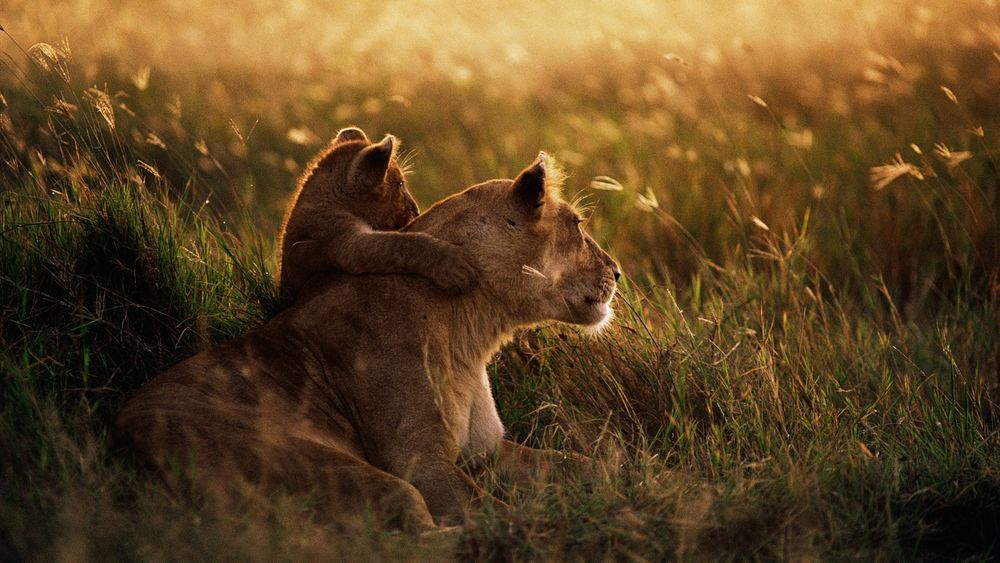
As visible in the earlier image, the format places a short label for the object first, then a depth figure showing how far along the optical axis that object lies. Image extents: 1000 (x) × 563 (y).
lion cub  8.95
